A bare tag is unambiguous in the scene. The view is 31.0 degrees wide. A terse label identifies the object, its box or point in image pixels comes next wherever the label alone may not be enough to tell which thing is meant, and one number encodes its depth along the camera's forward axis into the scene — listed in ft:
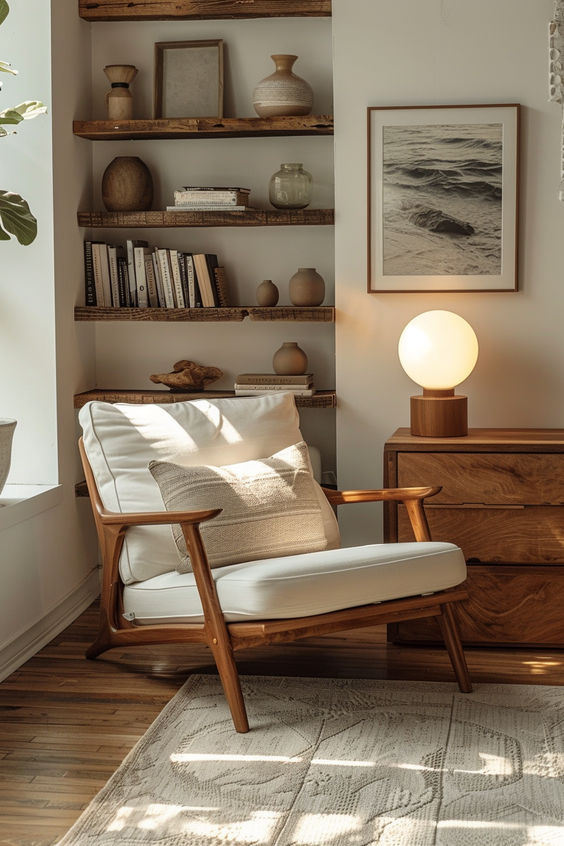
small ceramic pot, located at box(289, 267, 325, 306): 12.93
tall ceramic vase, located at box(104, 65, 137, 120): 13.09
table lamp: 11.76
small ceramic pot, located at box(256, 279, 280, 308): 13.08
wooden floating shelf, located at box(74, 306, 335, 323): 12.85
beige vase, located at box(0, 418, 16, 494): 10.63
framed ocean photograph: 12.44
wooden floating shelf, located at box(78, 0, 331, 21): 12.72
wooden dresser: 11.18
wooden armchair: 9.12
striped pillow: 9.92
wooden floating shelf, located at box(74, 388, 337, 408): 12.85
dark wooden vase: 13.23
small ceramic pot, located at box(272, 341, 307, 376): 13.00
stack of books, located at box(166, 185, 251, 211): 12.76
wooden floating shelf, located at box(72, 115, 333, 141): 12.60
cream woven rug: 7.37
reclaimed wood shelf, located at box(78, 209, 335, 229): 12.75
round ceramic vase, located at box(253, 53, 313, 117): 12.54
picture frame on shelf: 13.29
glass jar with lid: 12.87
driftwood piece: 13.21
